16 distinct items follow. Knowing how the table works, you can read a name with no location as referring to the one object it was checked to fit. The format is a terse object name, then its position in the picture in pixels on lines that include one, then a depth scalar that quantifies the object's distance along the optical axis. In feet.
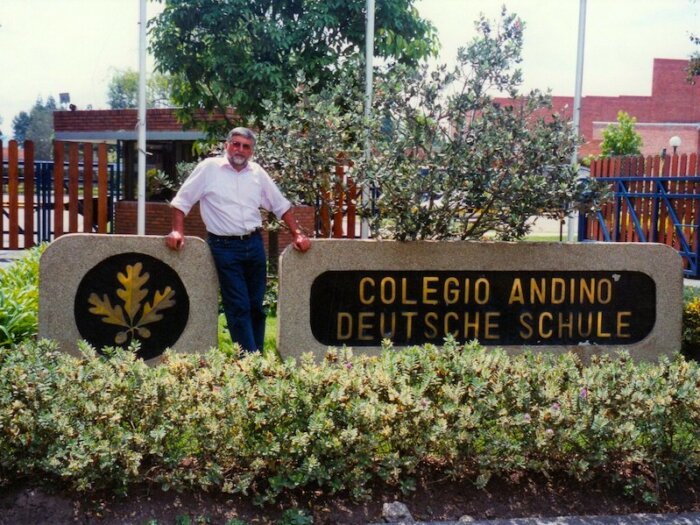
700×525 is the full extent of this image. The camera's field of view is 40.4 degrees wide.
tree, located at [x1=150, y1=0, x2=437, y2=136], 45.14
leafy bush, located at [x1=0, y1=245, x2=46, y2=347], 21.70
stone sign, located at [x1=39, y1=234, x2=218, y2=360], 19.69
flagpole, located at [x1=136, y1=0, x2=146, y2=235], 27.96
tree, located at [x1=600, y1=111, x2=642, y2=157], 151.64
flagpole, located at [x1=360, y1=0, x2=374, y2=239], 23.42
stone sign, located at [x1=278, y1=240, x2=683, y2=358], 20.34
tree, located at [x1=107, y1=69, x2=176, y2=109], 195.58
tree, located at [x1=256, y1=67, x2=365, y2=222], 25.35
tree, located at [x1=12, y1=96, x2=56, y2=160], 337.52
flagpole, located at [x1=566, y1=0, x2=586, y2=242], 30.26
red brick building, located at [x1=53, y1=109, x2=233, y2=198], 60.23
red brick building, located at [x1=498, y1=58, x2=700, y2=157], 171.22
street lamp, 105.70
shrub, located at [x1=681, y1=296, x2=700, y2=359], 24.04
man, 20.47
